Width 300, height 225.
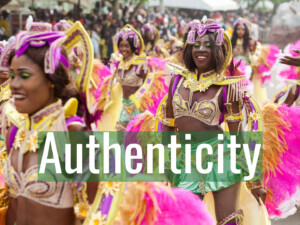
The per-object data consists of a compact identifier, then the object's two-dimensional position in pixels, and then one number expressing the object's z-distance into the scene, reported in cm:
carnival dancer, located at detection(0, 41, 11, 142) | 548
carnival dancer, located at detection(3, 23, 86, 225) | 332
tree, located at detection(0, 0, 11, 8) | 1634
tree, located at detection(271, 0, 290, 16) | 5222
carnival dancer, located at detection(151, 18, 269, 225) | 514
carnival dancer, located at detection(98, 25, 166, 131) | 970
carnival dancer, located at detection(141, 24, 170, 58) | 1516
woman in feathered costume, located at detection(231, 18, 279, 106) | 1297
